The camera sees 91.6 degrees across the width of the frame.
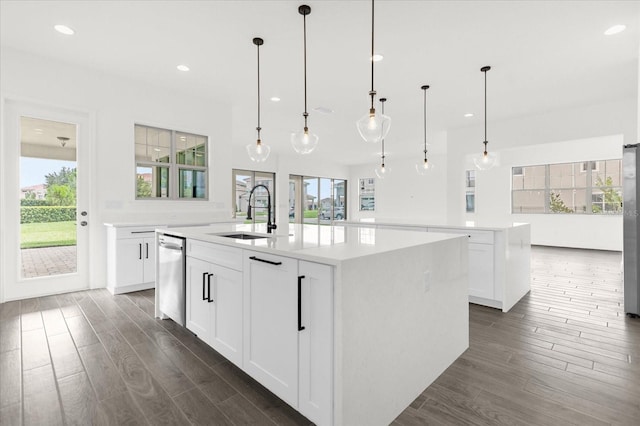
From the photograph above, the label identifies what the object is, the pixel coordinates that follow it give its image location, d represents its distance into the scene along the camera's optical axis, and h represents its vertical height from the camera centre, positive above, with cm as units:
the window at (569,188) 751 +58
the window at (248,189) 877 +63
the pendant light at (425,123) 439 +167
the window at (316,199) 1038 +42
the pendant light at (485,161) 438 +72
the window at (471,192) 944 +57
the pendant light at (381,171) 616 +81
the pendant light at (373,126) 254 +72
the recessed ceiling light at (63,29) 293 +174
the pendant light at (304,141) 313 +72
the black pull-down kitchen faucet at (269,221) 256 -9
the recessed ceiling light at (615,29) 291 +172
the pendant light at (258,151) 363 +71
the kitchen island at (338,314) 134 -54
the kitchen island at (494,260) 314 -52
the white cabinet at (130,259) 373 -59
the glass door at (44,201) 348 +12
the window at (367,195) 1195 +61
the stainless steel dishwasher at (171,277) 248 -56
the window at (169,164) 442 +70
